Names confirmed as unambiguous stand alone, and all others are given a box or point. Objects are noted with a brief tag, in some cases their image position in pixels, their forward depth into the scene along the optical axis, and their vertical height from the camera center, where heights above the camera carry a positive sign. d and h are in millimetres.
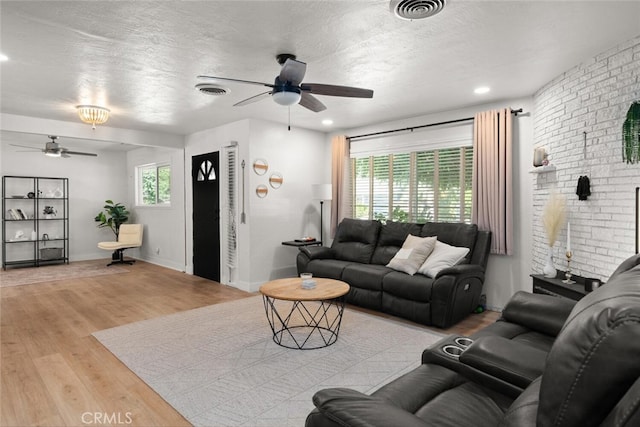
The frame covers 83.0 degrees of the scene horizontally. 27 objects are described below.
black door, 5863 -98
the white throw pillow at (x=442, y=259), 3914 -572
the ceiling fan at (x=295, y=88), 2559 +932
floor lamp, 5578 +255
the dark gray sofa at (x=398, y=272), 3682 -741
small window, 7430 +540
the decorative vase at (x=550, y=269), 3283 -568
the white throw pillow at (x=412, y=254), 4109 -550
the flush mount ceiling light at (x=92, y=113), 4316 +1172
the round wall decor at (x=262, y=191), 5316 +265
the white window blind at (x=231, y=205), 5492 +60
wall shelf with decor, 3553 +381
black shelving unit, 7203 -216
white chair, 7578 -650
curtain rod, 4175 +1116
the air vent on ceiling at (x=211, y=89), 3584 +1223
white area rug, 2277 -1226
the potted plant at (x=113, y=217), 8078 -157
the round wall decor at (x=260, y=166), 5270 +627
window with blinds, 4672 +313
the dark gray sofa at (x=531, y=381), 798 -604
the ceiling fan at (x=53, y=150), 6036 +1025
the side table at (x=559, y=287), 2853 -670
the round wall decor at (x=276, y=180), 5475 +441
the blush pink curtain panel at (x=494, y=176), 4145 +365
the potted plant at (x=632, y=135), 2590 +518
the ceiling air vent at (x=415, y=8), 2119 +1199
